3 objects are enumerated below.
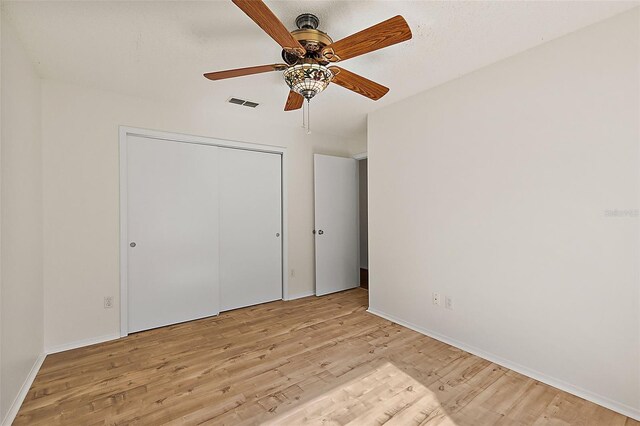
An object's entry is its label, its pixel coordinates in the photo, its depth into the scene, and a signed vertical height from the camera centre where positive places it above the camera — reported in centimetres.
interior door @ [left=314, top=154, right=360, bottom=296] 405 -14
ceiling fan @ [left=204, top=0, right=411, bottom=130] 134 +87
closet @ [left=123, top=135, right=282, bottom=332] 291 -17
